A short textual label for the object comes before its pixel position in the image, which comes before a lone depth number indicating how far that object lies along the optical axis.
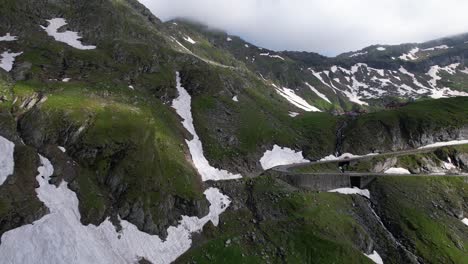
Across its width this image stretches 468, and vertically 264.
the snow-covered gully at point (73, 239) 56.25
